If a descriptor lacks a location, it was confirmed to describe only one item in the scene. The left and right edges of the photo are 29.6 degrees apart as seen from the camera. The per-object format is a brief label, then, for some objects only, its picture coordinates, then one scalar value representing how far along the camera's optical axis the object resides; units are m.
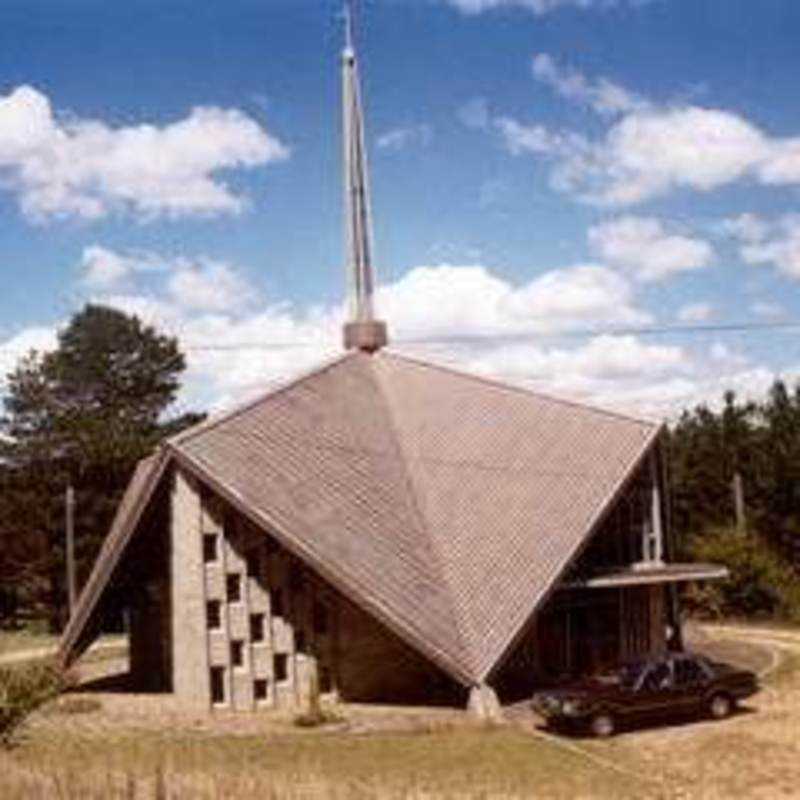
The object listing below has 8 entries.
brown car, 32.06
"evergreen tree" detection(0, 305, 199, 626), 76.25
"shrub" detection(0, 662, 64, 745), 18.17
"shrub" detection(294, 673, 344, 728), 34.81
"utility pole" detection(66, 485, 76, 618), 70.00
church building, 36.38
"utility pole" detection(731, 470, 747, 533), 70.69
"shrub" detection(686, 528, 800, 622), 57.44
